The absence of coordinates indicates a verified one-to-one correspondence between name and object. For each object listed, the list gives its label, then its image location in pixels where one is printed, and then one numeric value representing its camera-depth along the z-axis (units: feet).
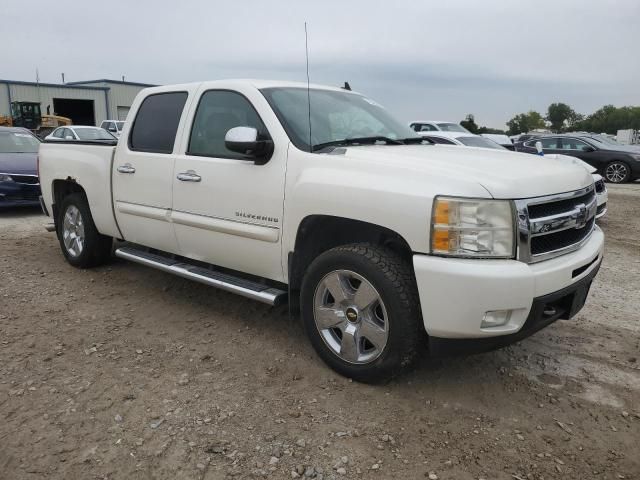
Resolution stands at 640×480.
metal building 123.03
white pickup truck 9.29
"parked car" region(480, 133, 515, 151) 53.31
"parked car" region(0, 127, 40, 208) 30.01
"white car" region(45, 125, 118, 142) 57.77
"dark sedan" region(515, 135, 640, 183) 50.90
